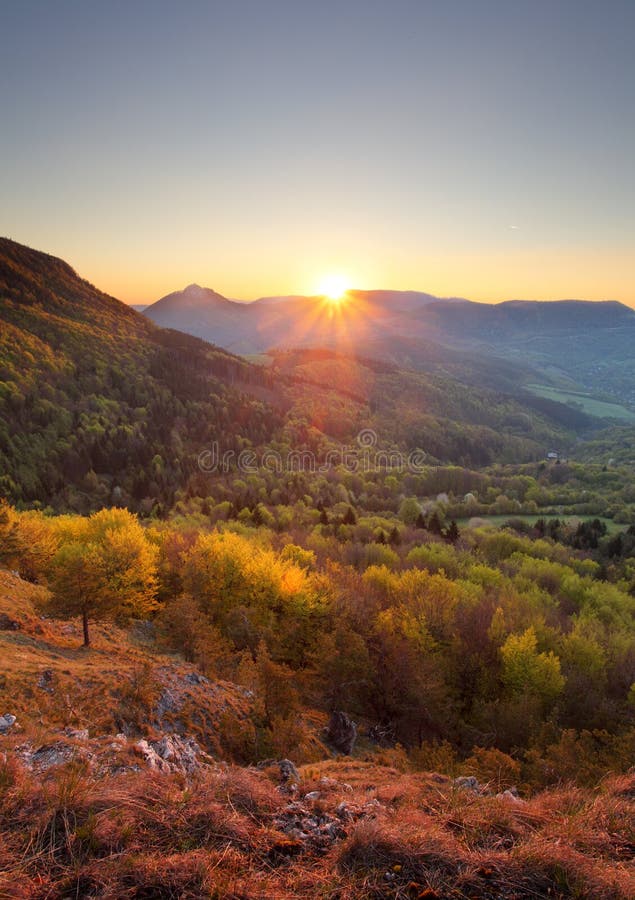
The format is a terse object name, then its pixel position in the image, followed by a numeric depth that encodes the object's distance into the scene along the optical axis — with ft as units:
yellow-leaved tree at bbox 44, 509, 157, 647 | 89.15
